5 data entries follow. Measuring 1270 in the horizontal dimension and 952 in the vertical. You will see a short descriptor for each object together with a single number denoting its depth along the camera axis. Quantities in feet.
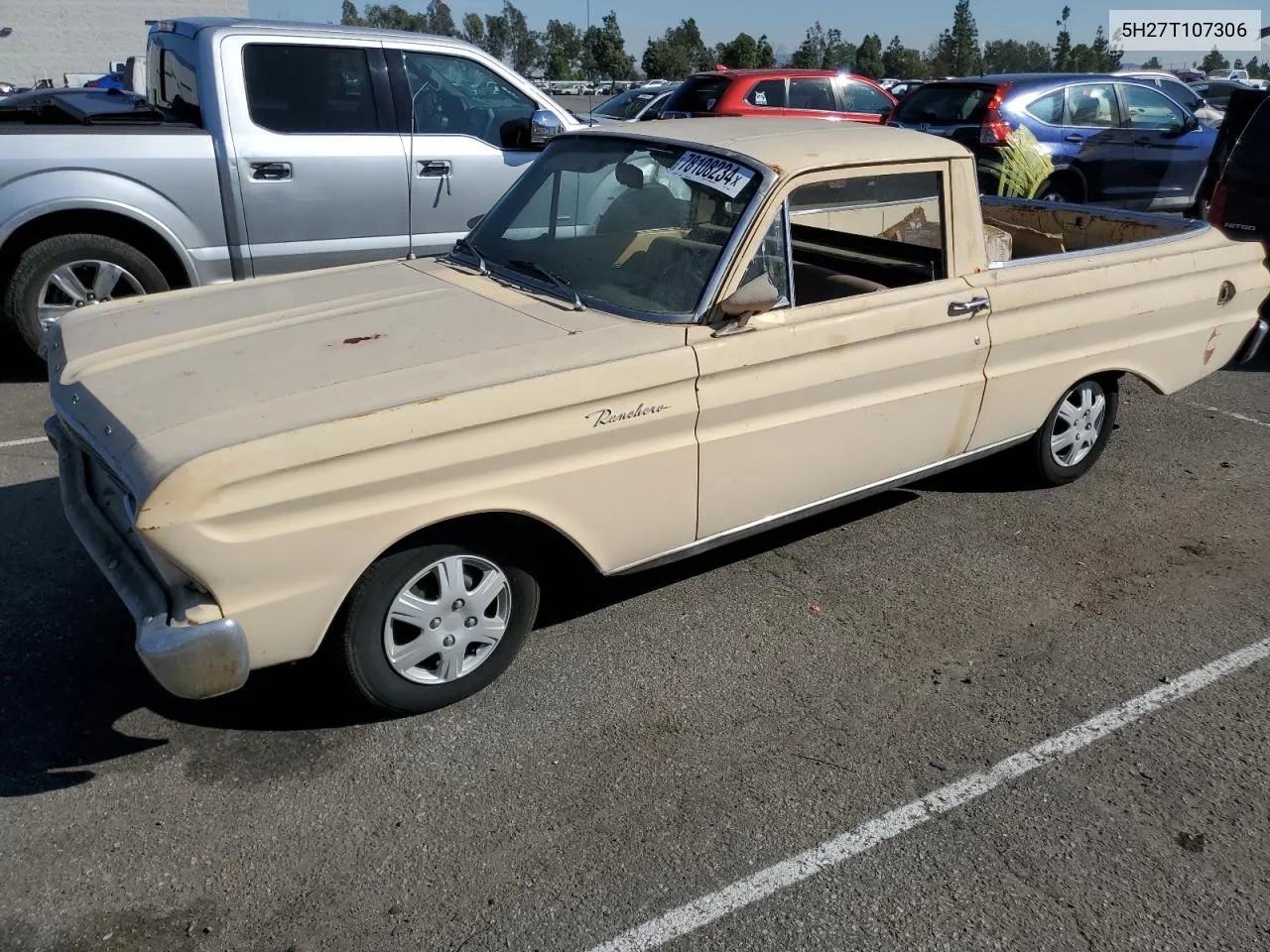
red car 41.65
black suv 24.34
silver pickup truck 19.81
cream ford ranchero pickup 9.46
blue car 34.27
